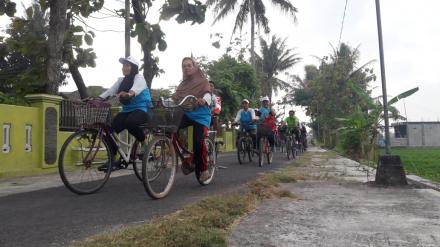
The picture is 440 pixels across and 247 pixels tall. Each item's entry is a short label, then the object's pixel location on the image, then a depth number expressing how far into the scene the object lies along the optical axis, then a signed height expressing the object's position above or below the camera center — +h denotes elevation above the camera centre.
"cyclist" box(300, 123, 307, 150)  18.30 +0.48
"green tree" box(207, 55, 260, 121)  20.75 +3.11
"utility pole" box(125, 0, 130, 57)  11.66 +3.06
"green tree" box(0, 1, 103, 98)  9.91 +2.30
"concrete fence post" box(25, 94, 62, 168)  8.91 +0.45
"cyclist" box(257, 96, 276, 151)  10.08 +0.62
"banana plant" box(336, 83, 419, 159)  10.42 +0.54
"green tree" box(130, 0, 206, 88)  8.84 +2.48
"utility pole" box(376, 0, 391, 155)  6.76 +0.86
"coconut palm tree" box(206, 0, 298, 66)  29.22 +8.71
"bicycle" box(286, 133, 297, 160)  13.39 -0.06
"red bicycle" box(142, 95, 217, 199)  4.84 -0.02
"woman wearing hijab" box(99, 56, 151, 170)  5.08 +0.50
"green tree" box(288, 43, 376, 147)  28.23 +3.60
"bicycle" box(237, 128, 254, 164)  10.09 -0.02
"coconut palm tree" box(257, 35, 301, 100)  39.44 +7.37
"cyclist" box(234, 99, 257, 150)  10.00 +0.54
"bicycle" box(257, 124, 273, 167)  9.74 +0.12
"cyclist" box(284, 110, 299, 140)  14.81 +0.70
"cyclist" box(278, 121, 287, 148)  14.97 +0.45
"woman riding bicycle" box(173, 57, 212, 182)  5.51 +0.46
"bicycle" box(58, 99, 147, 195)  4.88 -0.05
